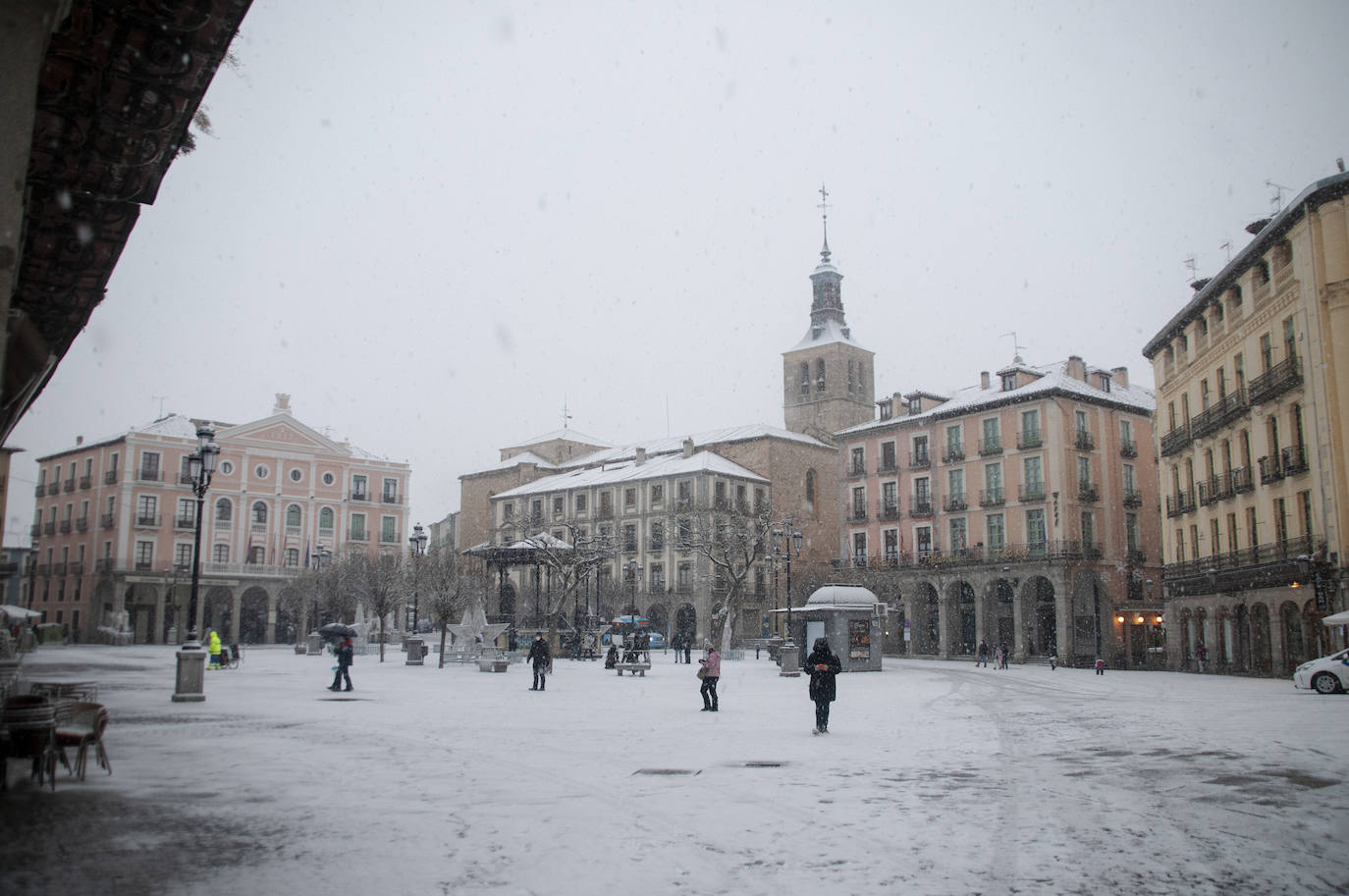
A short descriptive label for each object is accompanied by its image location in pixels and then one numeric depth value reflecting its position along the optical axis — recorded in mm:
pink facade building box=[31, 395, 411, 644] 57844
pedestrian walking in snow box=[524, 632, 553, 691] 22984
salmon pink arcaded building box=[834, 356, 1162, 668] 45938
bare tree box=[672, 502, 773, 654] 42969
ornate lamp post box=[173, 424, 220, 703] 18125
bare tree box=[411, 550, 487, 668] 42422
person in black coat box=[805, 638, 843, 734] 14484
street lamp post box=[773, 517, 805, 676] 29469
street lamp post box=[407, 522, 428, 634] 34750
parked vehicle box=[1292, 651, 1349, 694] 21869
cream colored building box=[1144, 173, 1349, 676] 27016
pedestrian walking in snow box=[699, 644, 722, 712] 17844
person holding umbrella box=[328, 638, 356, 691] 21625
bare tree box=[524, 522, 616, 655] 37688
